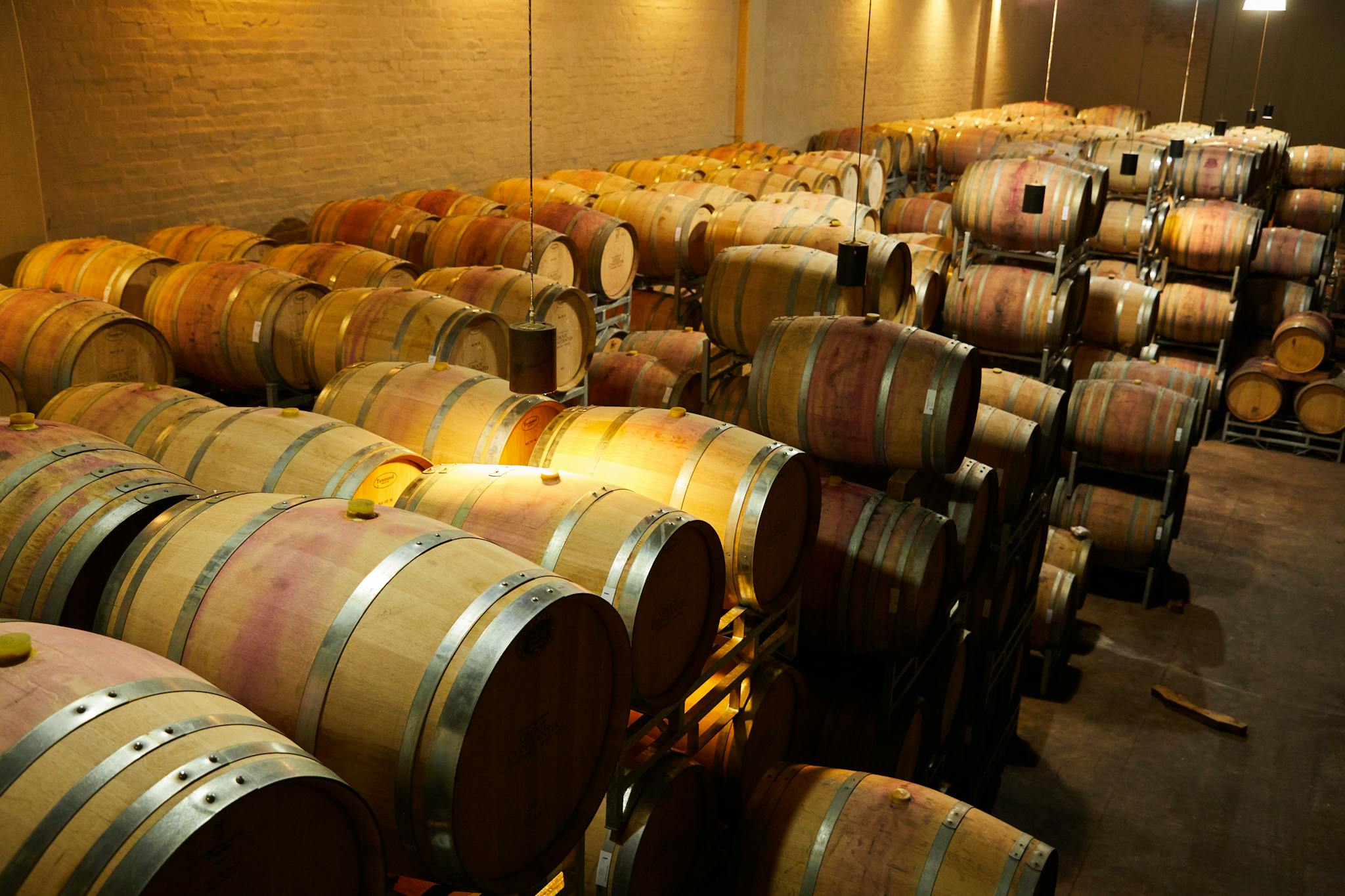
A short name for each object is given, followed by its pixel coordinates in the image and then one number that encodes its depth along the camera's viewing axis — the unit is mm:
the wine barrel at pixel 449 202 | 8797
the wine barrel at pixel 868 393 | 4199
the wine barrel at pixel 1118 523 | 7555
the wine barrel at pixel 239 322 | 5707
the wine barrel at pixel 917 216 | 11055
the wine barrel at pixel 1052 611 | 6453
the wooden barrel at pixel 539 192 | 9406
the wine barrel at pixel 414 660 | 2031
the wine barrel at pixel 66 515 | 2570
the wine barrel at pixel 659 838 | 2910
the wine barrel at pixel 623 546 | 2775
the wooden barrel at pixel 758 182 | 10953
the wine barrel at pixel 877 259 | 6617
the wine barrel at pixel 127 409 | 3818
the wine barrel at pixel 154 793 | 1504
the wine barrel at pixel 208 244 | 7258
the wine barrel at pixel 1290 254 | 12133
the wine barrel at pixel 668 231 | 8781
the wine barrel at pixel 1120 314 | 8656
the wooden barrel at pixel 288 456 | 3346
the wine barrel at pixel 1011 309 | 7367
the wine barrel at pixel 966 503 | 4668
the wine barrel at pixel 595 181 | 10438
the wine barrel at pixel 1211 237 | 10539
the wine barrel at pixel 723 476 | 3359
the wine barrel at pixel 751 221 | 7941
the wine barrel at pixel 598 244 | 8023
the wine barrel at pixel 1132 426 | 7336
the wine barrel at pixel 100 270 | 6285
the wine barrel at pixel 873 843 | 3062
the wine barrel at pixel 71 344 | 4852
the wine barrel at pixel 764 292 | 5930
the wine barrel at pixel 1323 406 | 10562
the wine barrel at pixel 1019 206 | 7445
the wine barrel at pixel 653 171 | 11438
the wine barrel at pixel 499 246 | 7477
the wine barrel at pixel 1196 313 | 10773
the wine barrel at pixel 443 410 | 3984
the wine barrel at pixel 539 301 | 6254
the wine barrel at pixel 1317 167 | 16016
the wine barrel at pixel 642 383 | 6367
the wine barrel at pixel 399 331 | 5285
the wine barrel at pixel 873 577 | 4000
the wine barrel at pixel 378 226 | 8141
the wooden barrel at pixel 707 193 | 9508
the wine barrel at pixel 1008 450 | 5273
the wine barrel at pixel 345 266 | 6664
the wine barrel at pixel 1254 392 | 10828
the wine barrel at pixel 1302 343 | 10703
